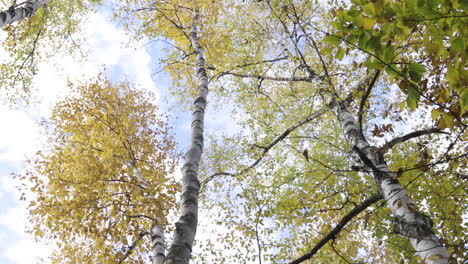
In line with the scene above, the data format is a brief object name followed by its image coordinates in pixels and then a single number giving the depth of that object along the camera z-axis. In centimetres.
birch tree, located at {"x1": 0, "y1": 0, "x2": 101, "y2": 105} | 936
